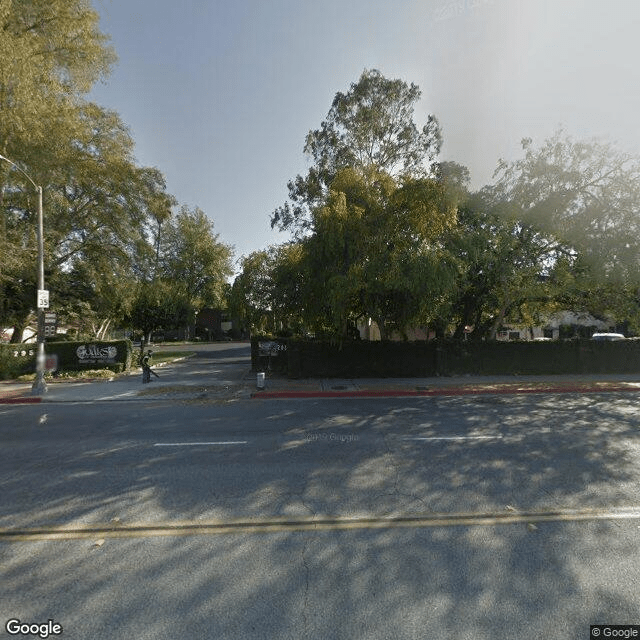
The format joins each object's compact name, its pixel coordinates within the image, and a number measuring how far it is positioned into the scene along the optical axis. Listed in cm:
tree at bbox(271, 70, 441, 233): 2458
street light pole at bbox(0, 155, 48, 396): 1523
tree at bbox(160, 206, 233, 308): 5691
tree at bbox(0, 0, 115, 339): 1577
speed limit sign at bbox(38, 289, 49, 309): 1525
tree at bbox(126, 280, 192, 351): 2680
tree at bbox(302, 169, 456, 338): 1480
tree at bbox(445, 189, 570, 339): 1739
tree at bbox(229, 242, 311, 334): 1766
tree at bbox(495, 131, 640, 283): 1708
